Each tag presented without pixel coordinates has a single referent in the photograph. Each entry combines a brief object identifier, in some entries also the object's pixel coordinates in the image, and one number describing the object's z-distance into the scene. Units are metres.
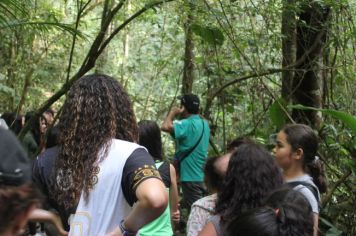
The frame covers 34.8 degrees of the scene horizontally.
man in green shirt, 6.40
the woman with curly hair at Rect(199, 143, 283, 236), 2.54
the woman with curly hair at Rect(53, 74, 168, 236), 2.31
